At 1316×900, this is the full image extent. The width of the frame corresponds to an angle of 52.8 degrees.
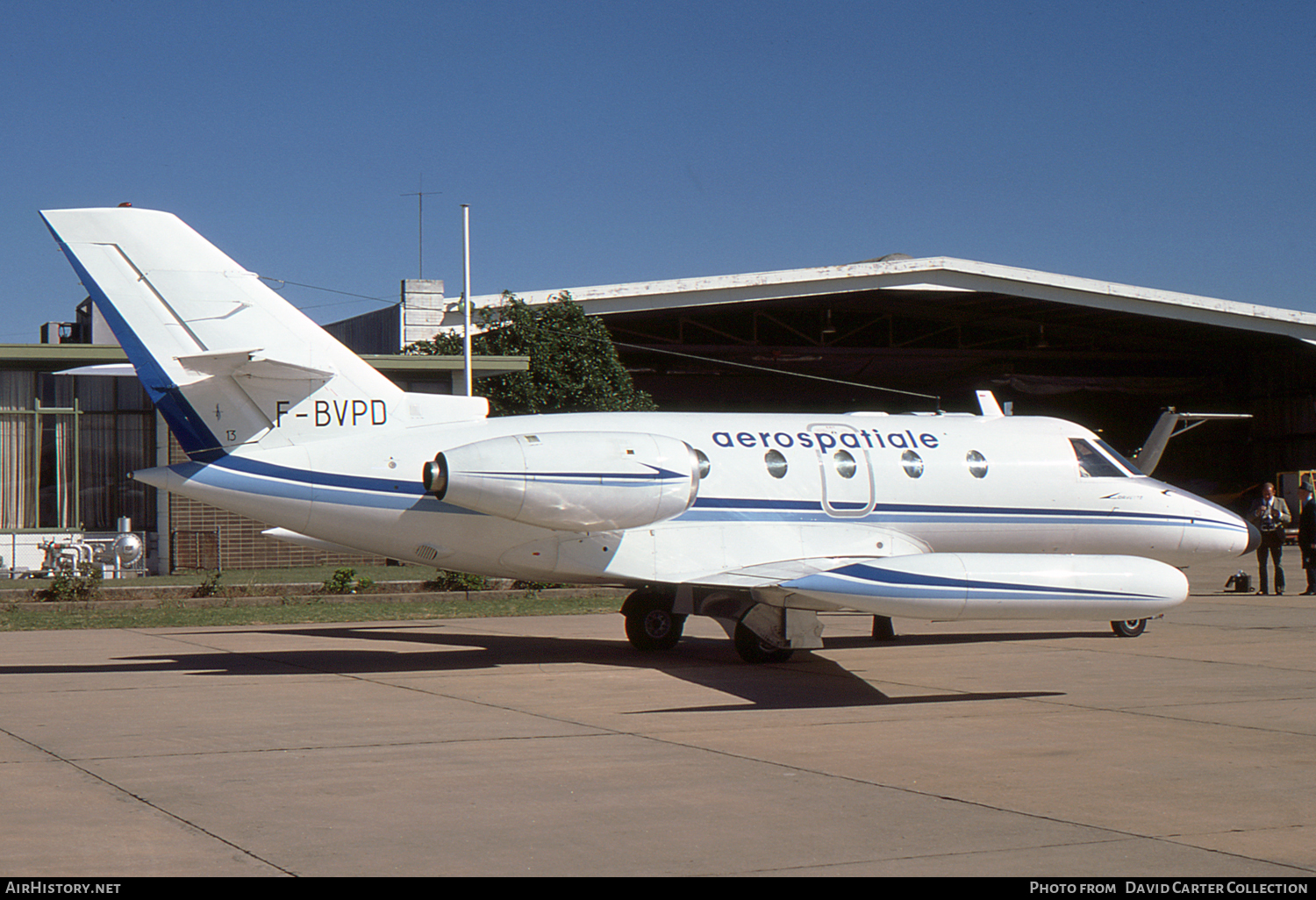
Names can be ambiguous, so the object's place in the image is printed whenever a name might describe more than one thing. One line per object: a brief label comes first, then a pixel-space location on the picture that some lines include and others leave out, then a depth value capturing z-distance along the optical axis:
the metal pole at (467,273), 28.52
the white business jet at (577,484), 11.75
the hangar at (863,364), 28.62
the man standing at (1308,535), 22.41
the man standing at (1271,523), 22.41
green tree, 29.06
